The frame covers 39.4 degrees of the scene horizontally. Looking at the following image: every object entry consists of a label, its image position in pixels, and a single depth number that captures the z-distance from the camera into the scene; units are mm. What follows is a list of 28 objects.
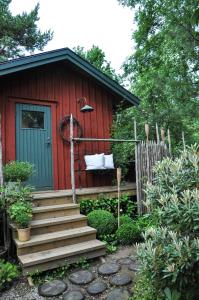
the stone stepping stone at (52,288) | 3131
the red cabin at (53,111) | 6062
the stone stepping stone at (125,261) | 3840
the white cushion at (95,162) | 6324
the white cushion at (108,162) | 6405
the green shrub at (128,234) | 4551
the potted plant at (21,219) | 3818
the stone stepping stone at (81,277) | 3379
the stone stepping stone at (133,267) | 3601
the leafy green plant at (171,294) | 2221
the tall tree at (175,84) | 8570
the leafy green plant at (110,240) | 4395
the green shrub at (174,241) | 2146
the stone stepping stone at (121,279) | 3273
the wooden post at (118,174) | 5179
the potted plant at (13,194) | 4219
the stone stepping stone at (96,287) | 3145
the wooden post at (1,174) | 4426
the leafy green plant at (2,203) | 4188
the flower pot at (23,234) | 3807
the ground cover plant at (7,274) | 3305
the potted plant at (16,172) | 4938
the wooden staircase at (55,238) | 3639
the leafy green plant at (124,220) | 4934
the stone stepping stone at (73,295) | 3015
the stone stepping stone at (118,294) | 2966
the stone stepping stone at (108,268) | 3572
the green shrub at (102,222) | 4656
